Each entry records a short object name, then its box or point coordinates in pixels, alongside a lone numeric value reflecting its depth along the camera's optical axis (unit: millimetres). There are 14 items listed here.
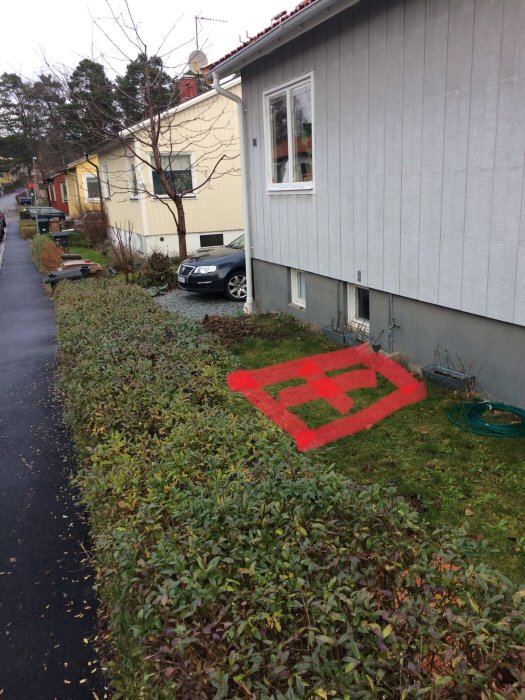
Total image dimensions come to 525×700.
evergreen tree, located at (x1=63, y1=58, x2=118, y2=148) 16078
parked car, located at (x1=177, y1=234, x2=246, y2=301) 12516
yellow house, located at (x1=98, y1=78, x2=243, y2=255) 16625
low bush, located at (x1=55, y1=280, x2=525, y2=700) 1846
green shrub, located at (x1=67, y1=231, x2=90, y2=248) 28331
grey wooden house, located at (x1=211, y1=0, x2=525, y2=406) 5098
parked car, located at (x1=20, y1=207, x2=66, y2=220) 35125
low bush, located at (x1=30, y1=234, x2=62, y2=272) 19219
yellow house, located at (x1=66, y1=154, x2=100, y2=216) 35400
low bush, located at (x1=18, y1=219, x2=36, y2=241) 35691
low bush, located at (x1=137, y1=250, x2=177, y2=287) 15094
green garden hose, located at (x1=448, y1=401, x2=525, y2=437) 5047
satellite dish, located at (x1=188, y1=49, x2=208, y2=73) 15148
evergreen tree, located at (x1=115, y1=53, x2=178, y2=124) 14612
